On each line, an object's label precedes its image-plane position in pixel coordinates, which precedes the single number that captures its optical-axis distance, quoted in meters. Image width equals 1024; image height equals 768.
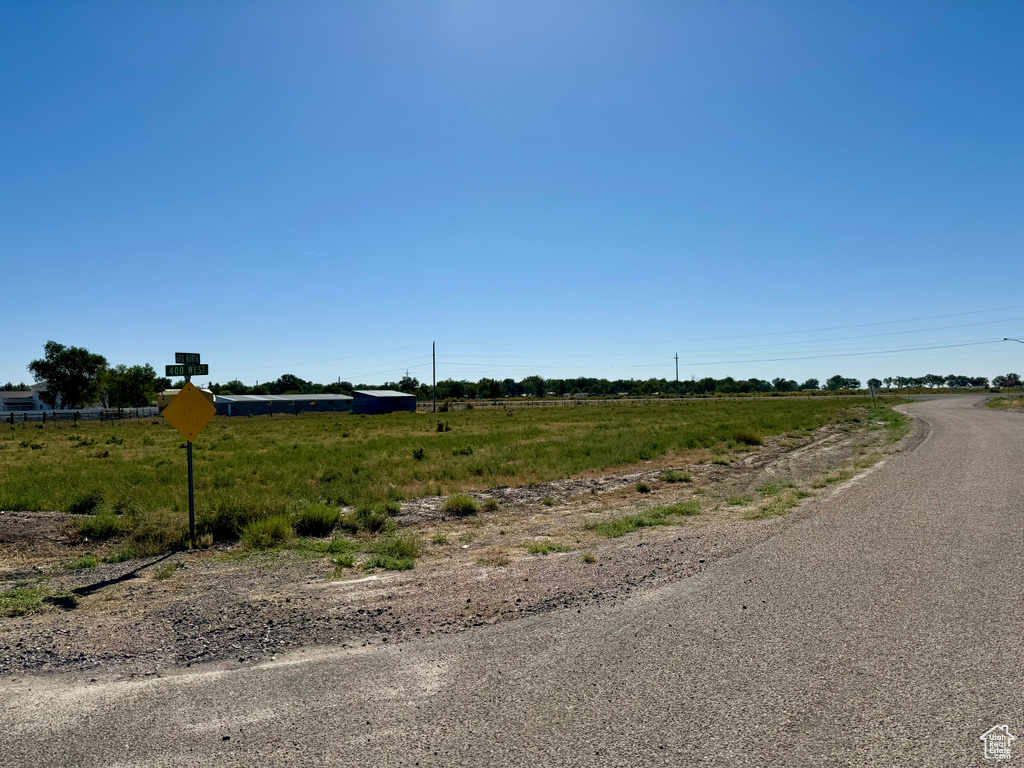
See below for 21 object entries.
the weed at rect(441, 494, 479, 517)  14.56
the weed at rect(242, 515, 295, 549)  11.05
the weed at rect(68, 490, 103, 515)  14.44
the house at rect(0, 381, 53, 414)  124.75
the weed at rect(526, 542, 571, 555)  10.07
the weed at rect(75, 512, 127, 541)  12.09
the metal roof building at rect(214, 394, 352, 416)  97.69
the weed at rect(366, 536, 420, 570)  9.34
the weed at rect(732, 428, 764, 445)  30.50
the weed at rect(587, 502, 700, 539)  11.54
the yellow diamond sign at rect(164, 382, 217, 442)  11.20
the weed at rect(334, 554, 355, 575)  9.12
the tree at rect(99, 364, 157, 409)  103.50
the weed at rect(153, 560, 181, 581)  8.98
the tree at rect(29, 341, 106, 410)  105.38
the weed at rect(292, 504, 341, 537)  12.27
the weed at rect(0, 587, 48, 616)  7.36
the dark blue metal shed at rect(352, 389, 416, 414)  95.50
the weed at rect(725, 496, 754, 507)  14.18
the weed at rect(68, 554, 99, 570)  9.76
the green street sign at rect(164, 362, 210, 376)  11.53
